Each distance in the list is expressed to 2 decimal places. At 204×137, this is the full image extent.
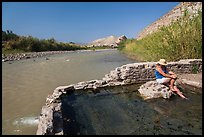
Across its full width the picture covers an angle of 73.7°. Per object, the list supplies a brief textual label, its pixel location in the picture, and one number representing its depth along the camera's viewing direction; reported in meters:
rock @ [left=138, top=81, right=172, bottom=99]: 4.17
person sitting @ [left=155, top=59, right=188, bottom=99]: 4.43
